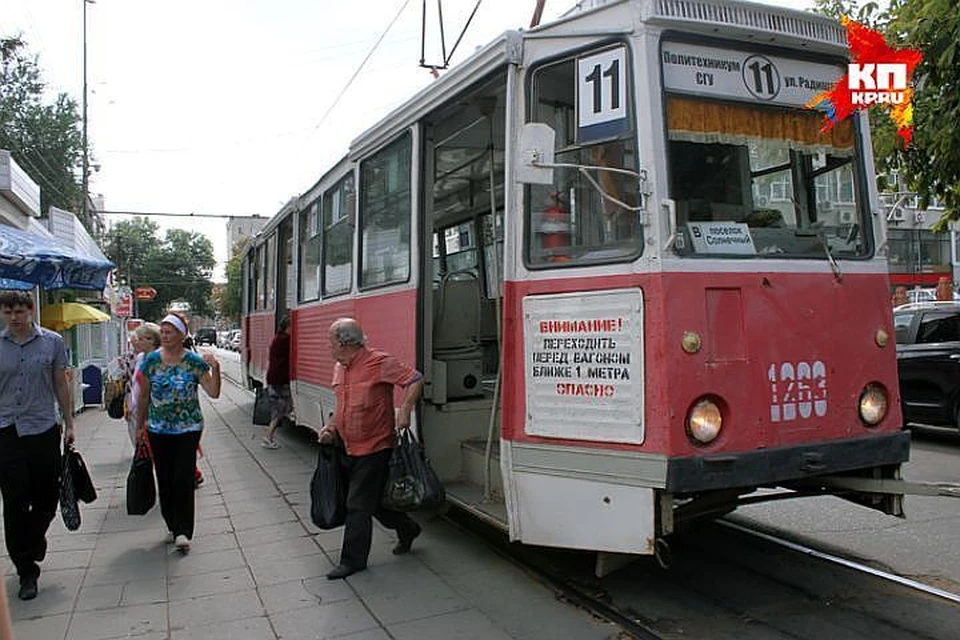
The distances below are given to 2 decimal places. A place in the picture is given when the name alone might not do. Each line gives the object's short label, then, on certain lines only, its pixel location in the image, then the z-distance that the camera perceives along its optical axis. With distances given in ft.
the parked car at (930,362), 32.42
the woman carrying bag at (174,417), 19.15
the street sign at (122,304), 88.63
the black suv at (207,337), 220.23
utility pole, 101.71
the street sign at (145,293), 143.84
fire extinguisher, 14.69
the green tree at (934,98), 23.24
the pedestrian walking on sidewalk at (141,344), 24.76
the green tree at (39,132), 99.14
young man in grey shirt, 16.39
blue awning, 27.84
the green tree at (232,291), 226.89
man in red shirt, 17.17
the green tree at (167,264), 203.41
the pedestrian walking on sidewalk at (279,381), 33.53
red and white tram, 13.14
